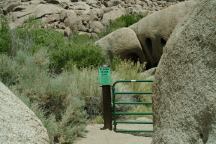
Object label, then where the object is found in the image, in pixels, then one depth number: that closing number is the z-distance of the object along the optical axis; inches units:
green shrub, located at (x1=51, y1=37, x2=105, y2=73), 691.4
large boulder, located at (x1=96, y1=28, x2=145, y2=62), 841.2
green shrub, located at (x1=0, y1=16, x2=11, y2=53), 632.4
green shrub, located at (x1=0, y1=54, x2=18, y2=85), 522.6
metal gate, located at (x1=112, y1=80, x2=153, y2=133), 448.8
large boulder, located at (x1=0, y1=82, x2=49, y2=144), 130.3
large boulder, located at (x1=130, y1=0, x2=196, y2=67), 816.3
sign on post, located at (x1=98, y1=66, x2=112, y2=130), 465.1
